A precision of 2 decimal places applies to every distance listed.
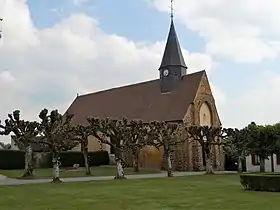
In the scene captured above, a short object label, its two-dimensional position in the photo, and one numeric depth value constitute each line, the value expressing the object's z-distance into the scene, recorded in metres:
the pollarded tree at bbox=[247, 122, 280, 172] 40.72
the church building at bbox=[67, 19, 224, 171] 50.88
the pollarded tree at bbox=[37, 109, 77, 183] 30.31
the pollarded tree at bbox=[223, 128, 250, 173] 41.75
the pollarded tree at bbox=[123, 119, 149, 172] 35.16
